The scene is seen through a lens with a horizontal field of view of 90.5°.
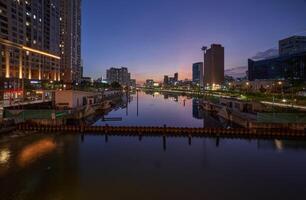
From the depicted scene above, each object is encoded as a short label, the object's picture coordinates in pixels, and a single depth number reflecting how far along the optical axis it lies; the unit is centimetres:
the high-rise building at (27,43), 6100
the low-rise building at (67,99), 4391
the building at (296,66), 9364
